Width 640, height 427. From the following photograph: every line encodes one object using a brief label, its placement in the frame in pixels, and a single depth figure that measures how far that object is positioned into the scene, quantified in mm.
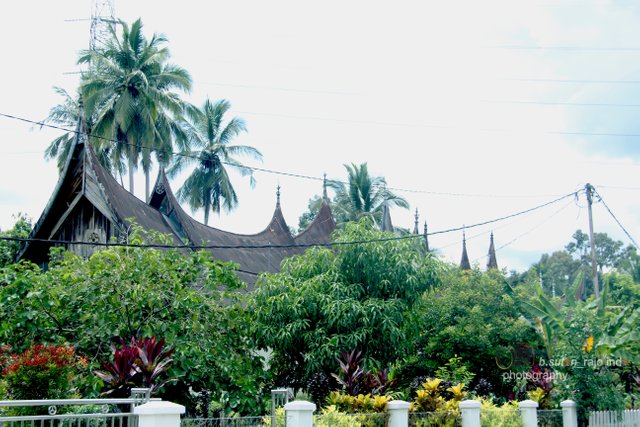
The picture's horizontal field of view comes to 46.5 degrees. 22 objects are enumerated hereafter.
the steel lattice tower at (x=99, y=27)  37394
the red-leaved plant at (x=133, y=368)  9844
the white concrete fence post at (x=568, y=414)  14969
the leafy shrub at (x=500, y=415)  13047
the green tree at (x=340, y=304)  14477
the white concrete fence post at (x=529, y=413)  13914
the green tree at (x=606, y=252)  79438
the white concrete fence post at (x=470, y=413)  12320
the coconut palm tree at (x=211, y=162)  40781
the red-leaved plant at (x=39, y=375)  9203
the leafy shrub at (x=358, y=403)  11281
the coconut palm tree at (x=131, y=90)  34250
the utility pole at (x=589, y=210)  21891
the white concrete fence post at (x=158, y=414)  6738
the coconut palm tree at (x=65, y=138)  37219
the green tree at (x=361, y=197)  43688
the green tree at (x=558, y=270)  78375
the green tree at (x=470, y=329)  20297
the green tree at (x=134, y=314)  12156
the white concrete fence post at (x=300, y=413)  9406
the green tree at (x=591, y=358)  15328
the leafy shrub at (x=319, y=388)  13898
